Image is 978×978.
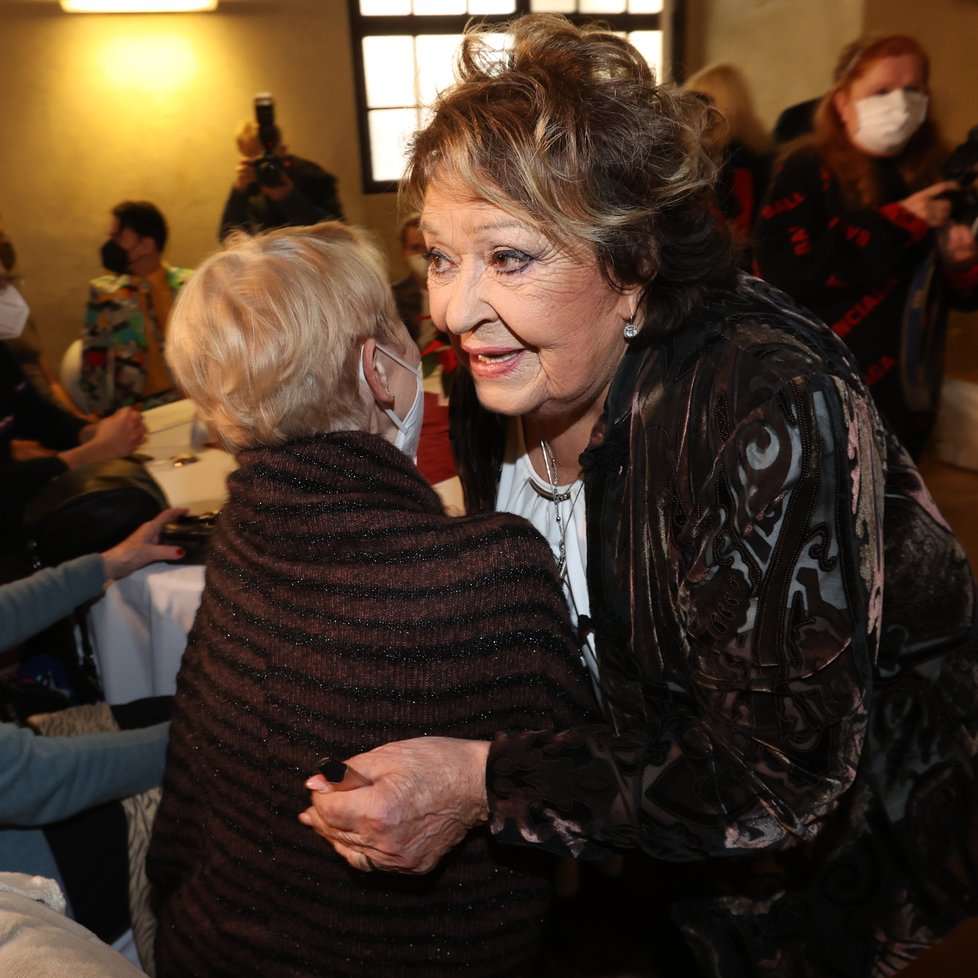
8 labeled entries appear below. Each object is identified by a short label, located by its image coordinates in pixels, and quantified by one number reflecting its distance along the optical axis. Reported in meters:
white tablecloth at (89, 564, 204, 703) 2.26
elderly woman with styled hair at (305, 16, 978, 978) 1.03
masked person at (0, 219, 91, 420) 3.29
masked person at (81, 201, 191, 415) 4.33
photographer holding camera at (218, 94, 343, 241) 5.08
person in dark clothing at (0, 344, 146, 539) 2.85
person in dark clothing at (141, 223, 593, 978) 1.19
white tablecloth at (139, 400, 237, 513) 2.65
